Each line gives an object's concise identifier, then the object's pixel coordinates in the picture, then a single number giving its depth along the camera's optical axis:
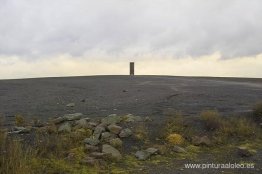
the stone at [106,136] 4.91
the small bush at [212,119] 5.43
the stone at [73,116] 5.59
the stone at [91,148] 4.58
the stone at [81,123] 5.24
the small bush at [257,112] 5.86
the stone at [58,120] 5.48
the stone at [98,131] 4.95
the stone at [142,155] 4.56
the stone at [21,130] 5.06
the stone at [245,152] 4.66
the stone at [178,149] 4.80
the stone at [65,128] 5.09
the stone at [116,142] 4.79
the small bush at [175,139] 5.02
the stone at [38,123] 5.39
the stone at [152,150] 4.67
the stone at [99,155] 4.40
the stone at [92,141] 4.74
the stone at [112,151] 4.45
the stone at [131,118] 5.55
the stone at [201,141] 5.04
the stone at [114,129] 5.11
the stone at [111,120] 5.40
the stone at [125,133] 5.06
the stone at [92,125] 5.23
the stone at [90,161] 4.18
